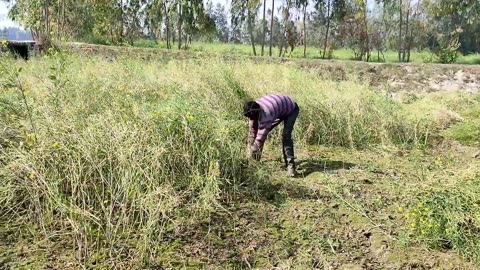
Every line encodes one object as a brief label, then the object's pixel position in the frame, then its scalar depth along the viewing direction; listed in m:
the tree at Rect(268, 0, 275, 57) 14.66
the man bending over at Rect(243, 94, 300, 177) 4.39
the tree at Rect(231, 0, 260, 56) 15.25
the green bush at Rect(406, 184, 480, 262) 3.11
